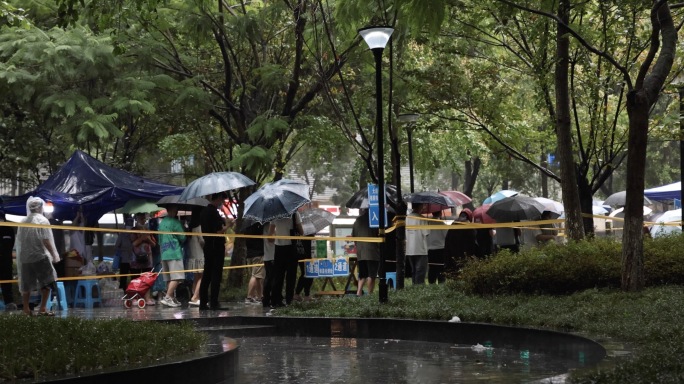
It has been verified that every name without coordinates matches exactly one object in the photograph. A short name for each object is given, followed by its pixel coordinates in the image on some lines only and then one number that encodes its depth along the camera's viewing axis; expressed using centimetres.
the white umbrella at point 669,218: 2759
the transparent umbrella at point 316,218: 2119
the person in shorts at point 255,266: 2088
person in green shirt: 2020
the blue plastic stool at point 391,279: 2316
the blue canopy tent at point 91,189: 2302
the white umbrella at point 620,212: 3766
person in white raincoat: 1633
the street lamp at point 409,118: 2283
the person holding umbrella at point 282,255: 1767
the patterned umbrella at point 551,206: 2723
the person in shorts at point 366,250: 2030
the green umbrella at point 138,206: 2509
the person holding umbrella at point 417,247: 2128
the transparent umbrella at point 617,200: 3616
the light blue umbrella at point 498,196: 3309
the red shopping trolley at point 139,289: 2027
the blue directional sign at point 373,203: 1877
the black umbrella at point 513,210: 2342
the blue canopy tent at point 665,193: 3256
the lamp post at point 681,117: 1949
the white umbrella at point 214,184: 1847
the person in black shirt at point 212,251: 1788
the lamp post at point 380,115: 1603
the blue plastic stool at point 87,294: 2162
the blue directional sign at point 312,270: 2136
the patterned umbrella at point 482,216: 2489
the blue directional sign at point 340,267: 2151
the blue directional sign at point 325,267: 2138
